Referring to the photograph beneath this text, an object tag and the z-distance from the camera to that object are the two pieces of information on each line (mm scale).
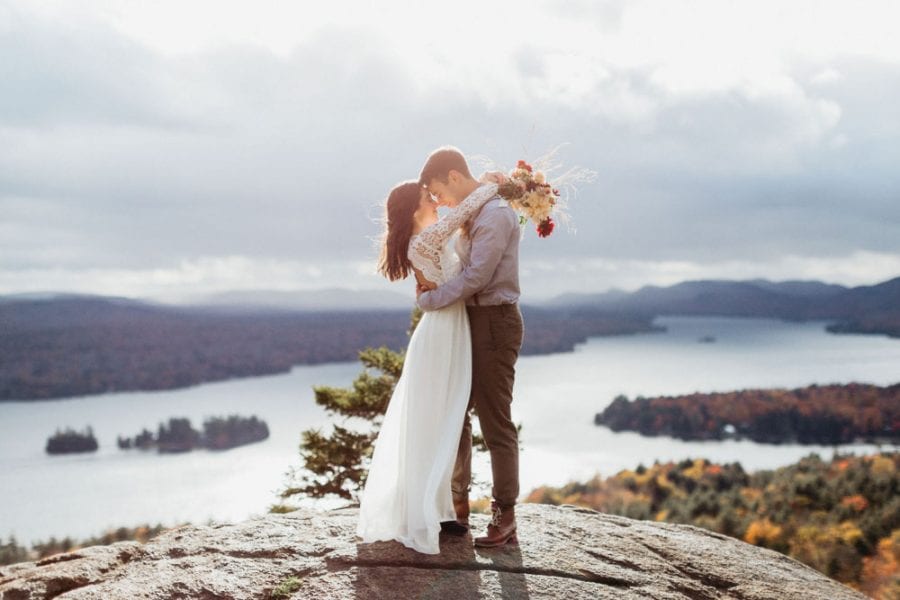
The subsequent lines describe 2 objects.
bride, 5086
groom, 4945
